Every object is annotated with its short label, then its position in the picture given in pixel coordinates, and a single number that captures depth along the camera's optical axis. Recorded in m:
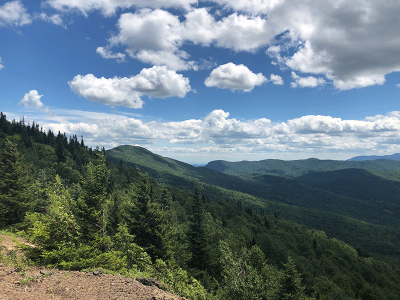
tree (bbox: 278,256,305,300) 25.62
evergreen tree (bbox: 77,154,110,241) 19.09
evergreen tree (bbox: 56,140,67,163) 125.97
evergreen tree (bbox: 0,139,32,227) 28.42
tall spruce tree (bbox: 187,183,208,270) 32.22
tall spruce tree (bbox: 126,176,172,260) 23.20
